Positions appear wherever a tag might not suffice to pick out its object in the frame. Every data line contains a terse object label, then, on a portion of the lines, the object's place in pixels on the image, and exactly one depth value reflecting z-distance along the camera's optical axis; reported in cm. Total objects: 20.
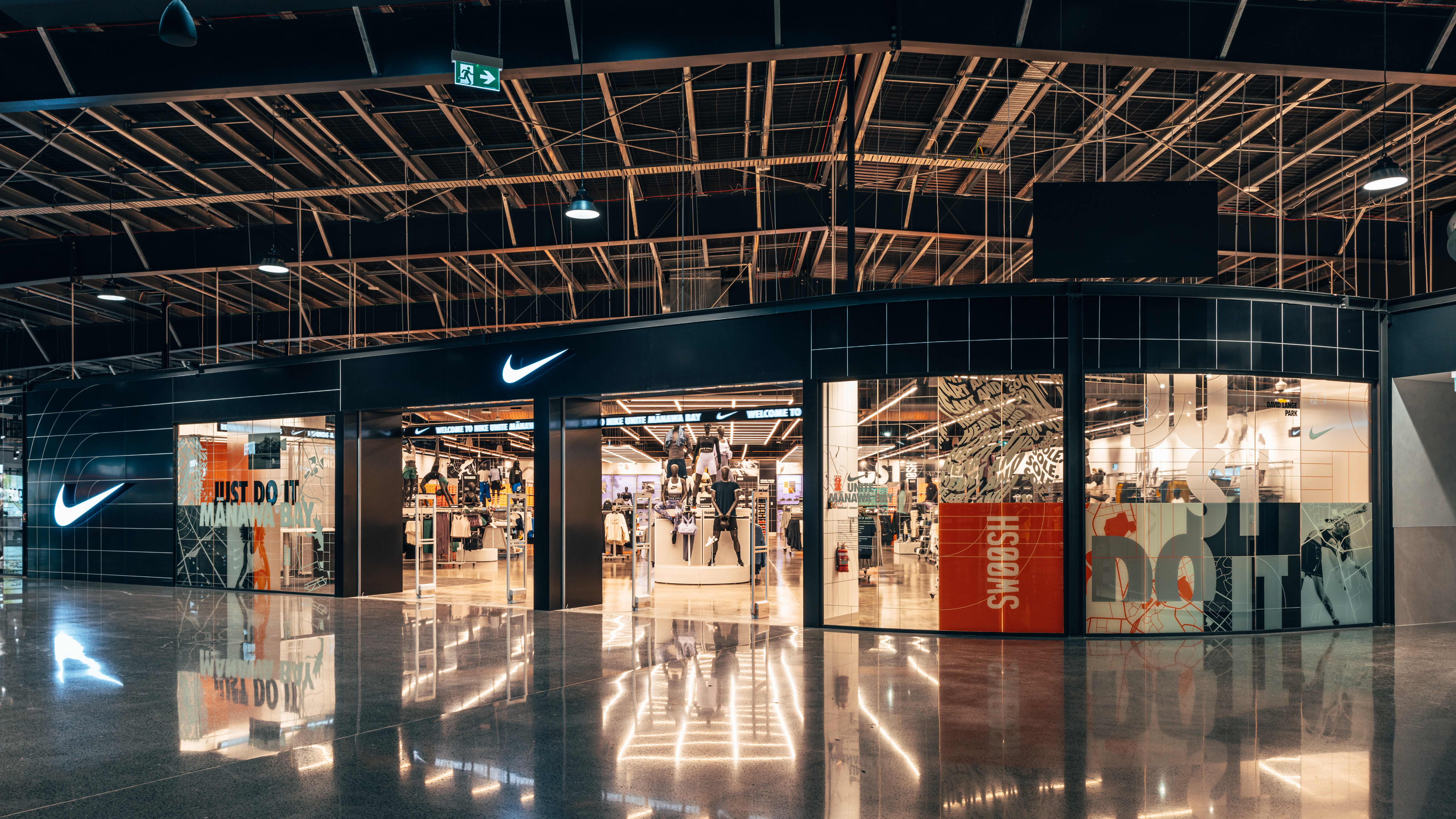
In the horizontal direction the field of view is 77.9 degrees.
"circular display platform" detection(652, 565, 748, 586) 1590
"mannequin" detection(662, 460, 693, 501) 1365
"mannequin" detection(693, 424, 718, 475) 1332
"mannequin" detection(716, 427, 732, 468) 1329
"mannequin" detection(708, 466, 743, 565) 1345
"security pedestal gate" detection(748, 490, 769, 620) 1102
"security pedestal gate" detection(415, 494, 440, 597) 1360
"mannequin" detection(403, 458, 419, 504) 1698
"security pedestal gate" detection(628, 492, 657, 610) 1227
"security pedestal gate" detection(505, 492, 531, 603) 1291
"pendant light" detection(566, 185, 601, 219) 943
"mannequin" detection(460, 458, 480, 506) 1948
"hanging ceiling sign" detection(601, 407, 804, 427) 1127
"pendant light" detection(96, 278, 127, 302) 1496
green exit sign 819
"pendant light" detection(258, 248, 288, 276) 1257
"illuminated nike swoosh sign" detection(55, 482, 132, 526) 1683
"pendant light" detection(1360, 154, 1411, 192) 883
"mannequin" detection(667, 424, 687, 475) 1320
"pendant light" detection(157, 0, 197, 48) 678
